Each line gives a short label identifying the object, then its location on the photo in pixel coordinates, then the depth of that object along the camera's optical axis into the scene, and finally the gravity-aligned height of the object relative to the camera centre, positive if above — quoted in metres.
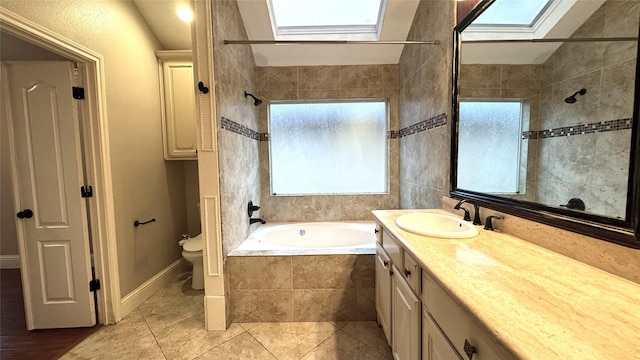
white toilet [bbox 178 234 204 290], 2.54 -0.92
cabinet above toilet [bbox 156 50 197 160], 2.74 +0.71
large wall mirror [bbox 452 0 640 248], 0.82 +0.22
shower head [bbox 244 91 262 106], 2.67 +0.72
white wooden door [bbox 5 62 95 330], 1.85 -0.19
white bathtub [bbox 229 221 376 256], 2.74 -0.78
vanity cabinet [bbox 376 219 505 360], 0.73 -0.60
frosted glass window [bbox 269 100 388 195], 3.09 +0.24
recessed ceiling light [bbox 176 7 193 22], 2.41 +1.55
